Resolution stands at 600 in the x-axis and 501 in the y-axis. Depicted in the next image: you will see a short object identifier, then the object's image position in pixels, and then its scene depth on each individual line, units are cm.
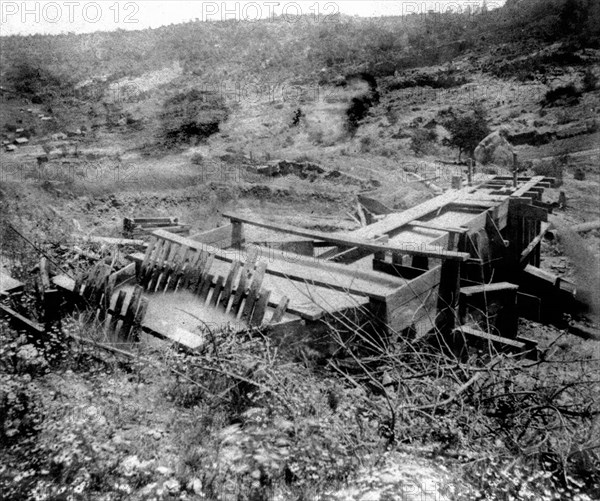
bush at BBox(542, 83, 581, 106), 1889
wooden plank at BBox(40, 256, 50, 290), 609
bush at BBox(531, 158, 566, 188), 1631
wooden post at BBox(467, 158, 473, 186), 988
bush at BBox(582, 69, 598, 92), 1919
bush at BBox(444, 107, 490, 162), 1780
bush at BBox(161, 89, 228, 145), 1652
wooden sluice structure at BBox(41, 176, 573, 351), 474
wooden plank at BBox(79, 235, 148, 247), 923
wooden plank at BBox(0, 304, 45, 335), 498
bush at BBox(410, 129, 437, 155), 2002
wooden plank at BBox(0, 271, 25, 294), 602
